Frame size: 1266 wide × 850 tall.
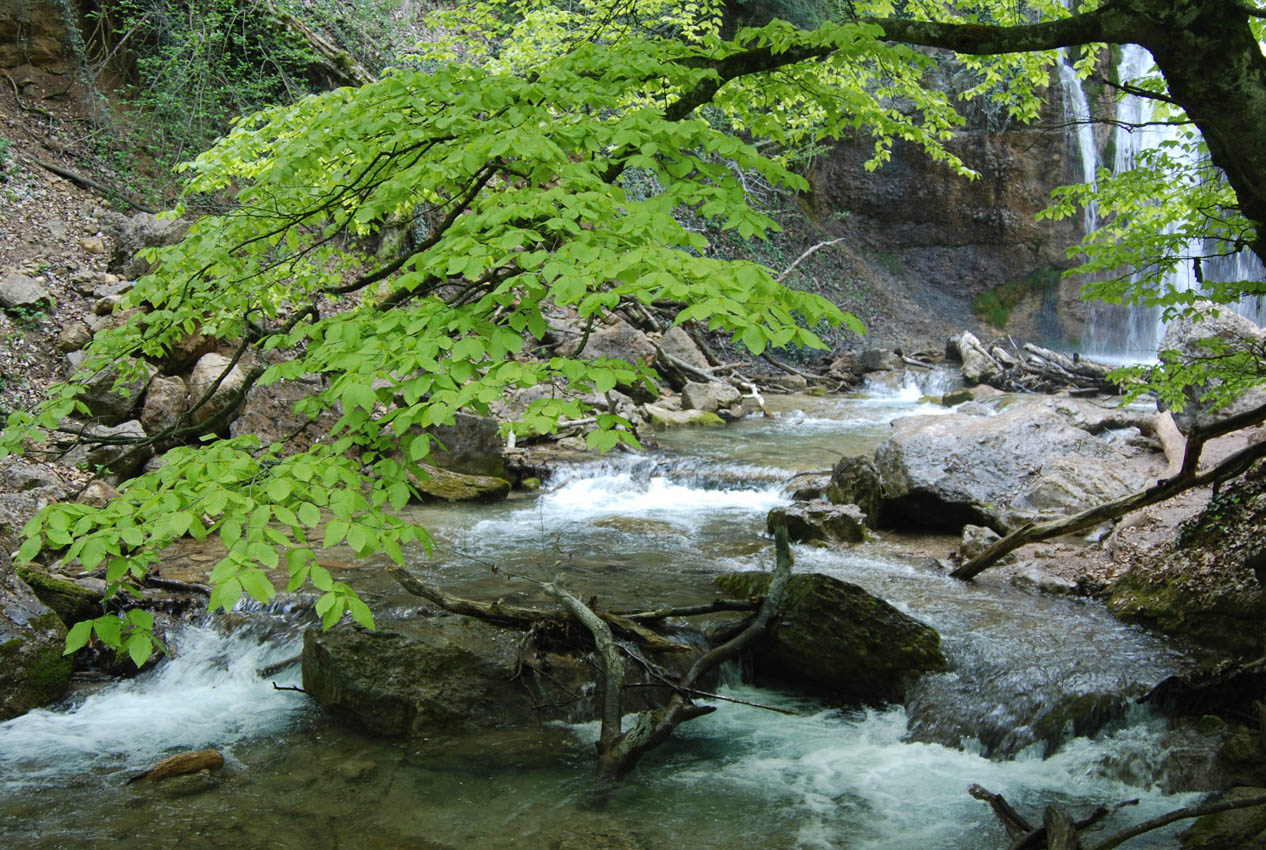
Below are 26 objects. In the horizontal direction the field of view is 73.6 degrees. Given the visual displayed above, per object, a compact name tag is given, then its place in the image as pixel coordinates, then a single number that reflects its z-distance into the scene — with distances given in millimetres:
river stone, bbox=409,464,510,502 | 9359
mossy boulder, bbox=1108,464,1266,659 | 4992
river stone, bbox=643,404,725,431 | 13633
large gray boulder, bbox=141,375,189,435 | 8742
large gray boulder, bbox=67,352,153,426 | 8570
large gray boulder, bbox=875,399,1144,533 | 7848
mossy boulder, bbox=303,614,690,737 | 4648
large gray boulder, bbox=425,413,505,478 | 10062
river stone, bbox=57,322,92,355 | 9305
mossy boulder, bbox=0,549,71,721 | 4797
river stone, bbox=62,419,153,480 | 7784
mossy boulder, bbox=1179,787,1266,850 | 3070
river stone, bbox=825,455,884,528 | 8352
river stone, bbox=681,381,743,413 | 14625
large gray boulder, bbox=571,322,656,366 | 14616
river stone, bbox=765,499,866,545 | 7902
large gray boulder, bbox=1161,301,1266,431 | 7836
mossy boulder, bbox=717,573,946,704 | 5059
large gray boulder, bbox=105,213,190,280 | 10203
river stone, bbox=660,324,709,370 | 16250
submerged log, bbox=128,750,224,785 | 4211
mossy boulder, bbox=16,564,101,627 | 5438
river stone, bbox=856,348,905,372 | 19016
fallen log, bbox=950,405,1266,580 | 4754
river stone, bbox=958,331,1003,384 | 17516
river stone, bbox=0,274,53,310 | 9391
